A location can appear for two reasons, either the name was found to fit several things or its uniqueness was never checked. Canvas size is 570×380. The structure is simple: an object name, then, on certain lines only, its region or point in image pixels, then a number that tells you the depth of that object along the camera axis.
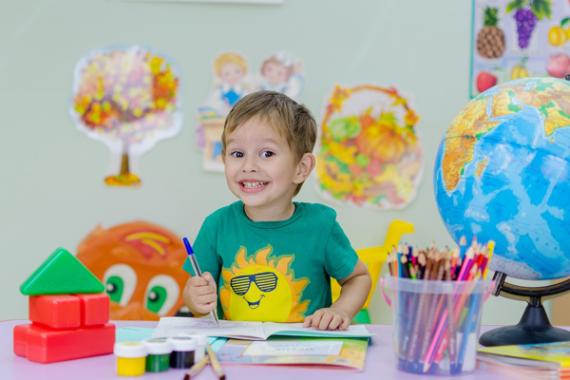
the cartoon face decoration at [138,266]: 2.22
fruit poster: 2.23
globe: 1.05
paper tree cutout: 2.25
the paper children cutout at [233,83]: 2.23
